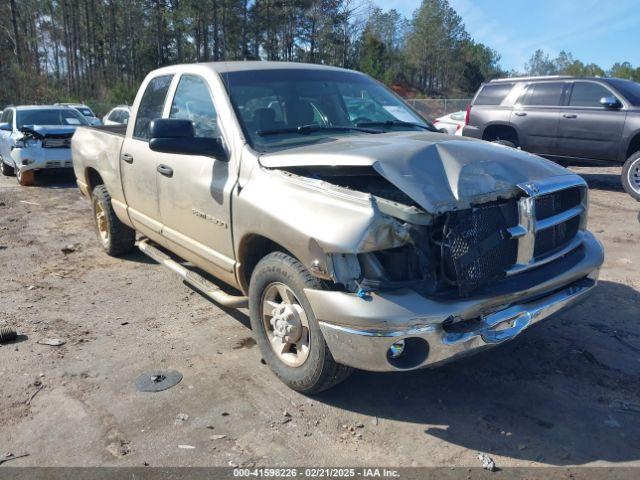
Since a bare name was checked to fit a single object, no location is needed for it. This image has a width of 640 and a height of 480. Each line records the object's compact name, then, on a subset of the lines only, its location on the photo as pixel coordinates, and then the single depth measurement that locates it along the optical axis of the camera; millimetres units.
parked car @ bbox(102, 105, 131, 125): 19078
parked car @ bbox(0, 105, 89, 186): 11672
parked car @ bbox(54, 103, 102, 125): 15848
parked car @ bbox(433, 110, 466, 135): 13922
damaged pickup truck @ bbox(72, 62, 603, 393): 2871
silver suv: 10023
